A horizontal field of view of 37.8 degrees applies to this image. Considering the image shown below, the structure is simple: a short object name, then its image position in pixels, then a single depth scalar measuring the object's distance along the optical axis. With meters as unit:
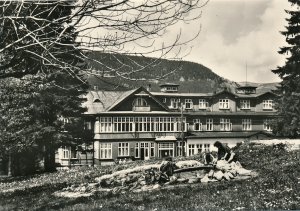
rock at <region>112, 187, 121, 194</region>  15.27
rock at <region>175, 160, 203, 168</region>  19.05
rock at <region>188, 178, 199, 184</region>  15.48
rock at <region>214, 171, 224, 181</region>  15.35
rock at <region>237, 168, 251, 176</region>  15.81
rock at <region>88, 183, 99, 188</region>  17.59
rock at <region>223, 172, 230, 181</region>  15.13
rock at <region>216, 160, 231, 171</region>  15.98
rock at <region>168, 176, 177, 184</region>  15.53
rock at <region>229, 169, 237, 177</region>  15.64
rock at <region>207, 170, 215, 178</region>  15.70
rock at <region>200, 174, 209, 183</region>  15.34
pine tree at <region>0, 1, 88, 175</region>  31.52
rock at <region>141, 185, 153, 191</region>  15.00
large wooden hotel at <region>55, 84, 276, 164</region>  51.47
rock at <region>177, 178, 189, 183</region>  15.61
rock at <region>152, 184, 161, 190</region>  14.81
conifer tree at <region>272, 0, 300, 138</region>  38.75
